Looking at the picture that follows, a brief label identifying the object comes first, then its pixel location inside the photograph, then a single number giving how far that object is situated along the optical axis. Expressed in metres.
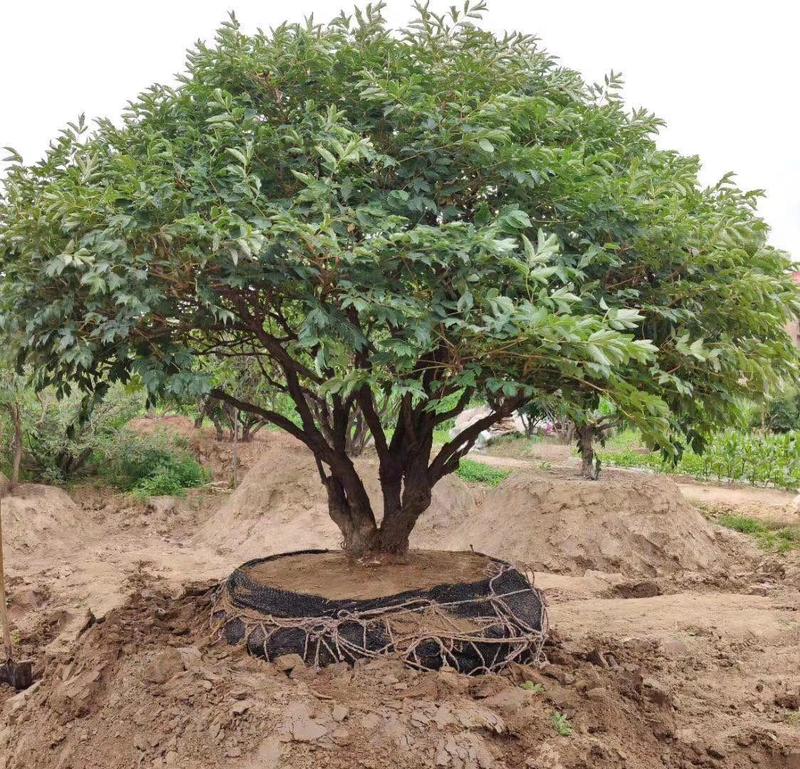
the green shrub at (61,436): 12.00
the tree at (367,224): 3.11
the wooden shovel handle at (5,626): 4.10
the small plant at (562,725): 3.45
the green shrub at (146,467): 12.47
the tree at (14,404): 10.07
